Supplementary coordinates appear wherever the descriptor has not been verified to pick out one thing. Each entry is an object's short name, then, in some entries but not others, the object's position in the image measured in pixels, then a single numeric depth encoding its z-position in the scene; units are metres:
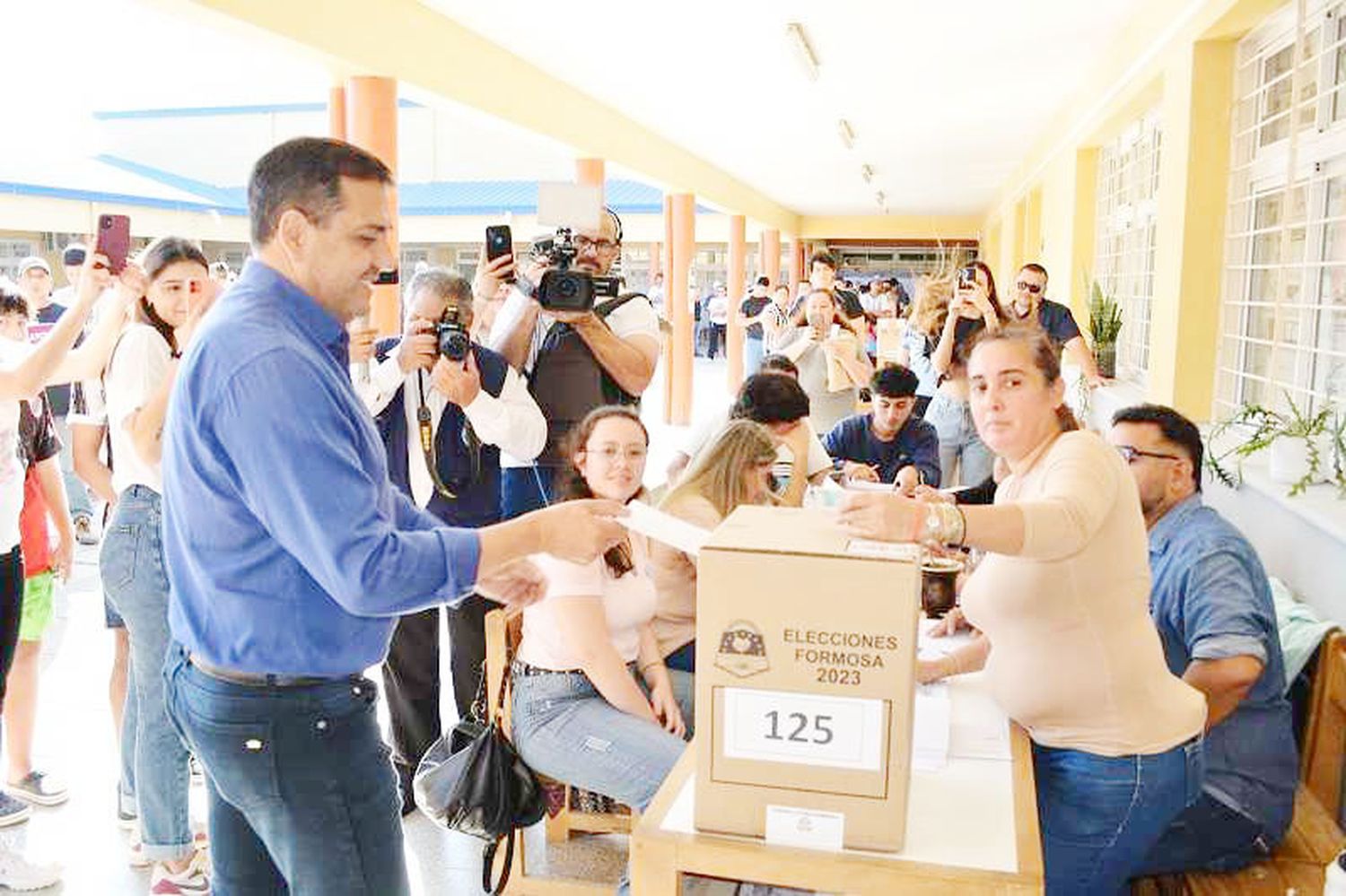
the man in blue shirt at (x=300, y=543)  1.30
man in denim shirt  2.00
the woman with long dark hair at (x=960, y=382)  4.56
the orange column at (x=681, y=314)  10.46
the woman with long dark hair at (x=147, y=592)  2.39
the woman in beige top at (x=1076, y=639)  1.62
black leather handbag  2.20
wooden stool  2.36
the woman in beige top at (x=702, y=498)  2.64
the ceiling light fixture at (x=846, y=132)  8.43
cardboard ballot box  1.16
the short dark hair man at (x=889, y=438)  3.93
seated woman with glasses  2.16
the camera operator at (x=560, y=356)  3.10
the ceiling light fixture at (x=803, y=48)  5.29
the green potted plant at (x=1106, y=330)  5.80
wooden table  1.25
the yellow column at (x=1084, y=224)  7.37
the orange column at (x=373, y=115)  4.40
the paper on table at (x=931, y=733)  1.59
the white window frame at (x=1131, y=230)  5.88
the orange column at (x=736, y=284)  13.12
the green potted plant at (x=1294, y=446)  2.89
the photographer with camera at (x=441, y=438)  2.76
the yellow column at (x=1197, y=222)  4.07
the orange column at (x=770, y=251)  16.41
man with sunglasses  5.49
